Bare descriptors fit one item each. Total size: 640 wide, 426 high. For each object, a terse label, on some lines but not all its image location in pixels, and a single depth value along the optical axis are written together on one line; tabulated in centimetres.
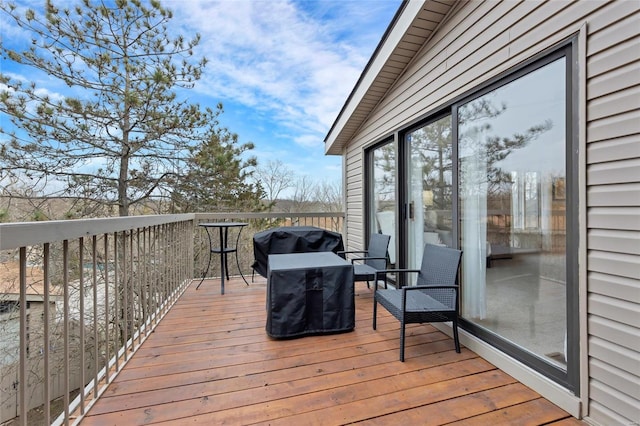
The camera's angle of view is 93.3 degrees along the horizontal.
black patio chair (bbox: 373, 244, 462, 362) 236
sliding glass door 185
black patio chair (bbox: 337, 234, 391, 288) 363
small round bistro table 409
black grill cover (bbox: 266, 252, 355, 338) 270
